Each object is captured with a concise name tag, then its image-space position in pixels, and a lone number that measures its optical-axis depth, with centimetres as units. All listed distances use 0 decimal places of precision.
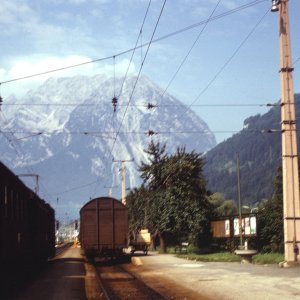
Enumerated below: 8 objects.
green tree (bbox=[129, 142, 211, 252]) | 4431
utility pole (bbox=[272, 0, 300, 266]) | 2616
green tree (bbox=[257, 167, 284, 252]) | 3266
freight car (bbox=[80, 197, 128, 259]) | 3206
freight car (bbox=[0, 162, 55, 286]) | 1809
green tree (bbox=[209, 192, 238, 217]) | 10156
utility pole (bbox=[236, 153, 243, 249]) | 3501
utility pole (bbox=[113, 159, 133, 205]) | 6556
